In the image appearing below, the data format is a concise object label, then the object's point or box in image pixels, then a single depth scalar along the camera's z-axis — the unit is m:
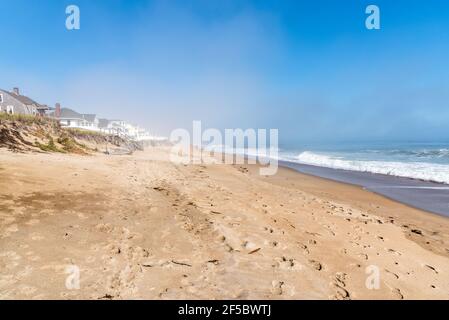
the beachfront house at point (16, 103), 43.03
